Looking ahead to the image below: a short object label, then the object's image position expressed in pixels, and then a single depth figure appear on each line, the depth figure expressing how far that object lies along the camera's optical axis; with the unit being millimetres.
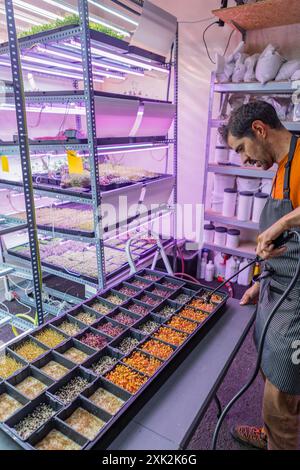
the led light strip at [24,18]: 2649
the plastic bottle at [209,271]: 3527
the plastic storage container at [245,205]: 3146
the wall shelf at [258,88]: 2602
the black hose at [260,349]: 976
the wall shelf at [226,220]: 3152
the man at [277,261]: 1151
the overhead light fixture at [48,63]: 2343
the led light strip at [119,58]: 2116
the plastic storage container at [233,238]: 3328
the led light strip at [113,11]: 1845
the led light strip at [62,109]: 2643
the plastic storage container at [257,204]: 3076
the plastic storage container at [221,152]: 3227
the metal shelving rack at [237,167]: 2676
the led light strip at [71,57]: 2166
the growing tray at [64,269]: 2308
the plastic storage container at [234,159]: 3160
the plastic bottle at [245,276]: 3364
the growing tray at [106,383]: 823
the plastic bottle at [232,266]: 3445
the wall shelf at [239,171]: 2960
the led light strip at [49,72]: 2619
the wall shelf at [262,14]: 2398
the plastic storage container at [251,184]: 3193
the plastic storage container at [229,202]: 3270
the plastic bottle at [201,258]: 3607
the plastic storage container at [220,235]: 3404
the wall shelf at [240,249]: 3234
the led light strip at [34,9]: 1750
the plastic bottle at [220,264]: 3551
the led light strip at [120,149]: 2086
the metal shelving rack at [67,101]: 1527
